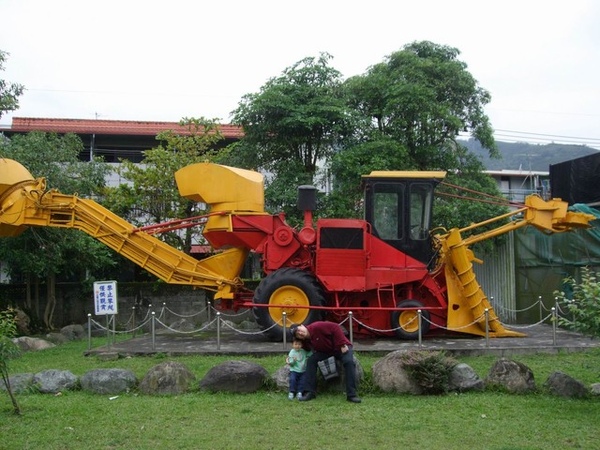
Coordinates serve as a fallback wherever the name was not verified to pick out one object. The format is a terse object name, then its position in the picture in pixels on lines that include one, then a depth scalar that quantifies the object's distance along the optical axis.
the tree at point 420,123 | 17.69
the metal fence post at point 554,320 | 9.80
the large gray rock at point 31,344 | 14.54
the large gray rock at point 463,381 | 9.12
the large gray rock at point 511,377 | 9.02
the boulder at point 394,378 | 9.06
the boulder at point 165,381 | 9.29
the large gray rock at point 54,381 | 9.47
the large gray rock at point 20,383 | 9.16
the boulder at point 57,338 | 16.03
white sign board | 12.80
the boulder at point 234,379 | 9.28
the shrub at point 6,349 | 7.71
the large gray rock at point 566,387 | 8.74
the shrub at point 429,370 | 8.96
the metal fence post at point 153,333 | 12.48
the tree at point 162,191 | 19.78
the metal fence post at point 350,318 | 11.56
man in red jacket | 8.89
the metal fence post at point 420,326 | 11.80
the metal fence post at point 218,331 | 12.33
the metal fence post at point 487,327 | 11.85
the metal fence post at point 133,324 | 15.29
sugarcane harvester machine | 13.31
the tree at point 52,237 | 16.70
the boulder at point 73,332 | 16.86
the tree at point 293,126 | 18.27
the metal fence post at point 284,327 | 12.24
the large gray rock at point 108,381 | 9.44
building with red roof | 25.42
